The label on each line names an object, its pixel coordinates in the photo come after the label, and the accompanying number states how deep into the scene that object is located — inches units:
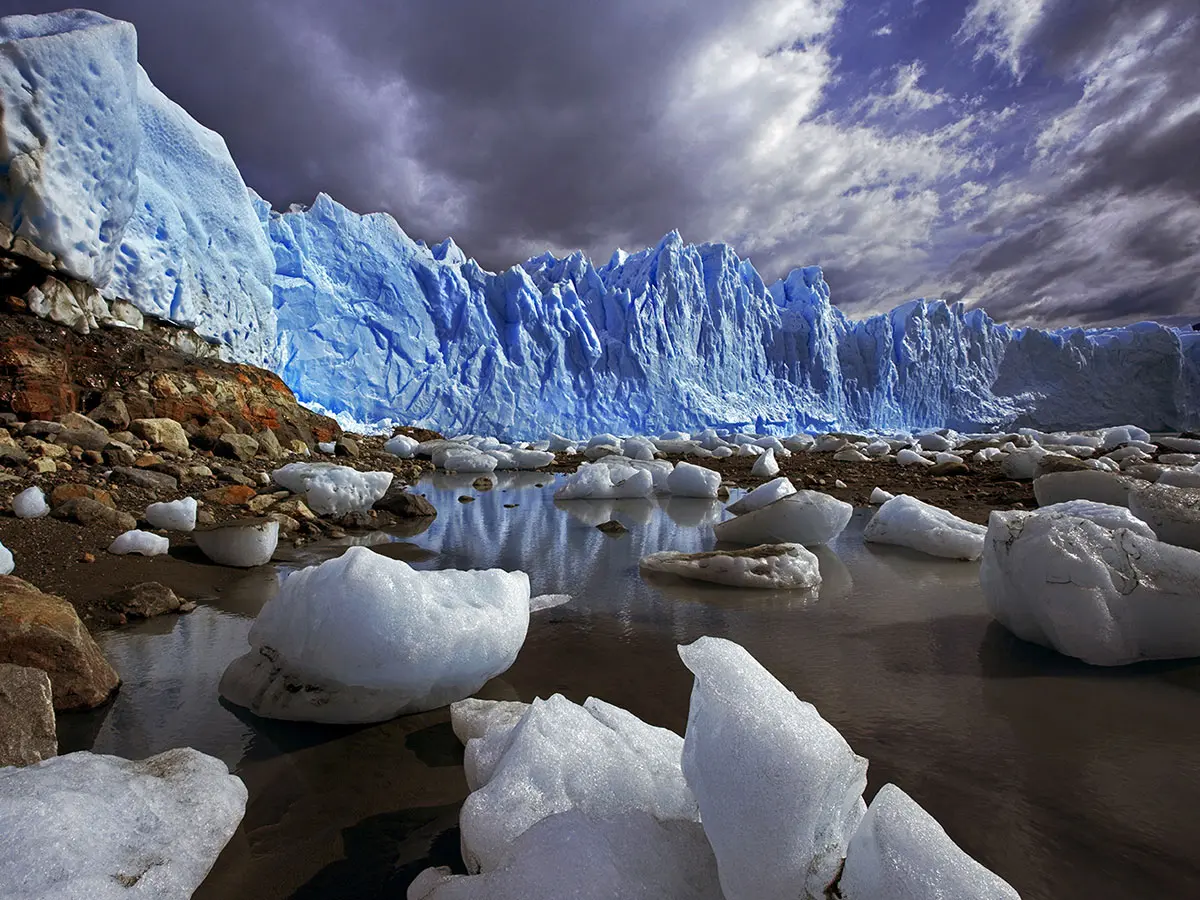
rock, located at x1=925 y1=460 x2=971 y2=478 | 350.9
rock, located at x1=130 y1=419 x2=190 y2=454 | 257.9
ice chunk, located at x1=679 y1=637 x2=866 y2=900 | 33.7
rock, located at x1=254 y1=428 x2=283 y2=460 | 317.7
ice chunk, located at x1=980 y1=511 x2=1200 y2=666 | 84.2
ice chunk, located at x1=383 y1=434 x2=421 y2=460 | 488.1
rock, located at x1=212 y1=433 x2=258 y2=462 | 287.9
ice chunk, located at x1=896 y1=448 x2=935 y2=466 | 410.6
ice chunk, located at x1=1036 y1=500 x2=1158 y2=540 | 109.9
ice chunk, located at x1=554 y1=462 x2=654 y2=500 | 287.3
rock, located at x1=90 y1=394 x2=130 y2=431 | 258.8
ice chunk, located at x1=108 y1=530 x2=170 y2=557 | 131.4
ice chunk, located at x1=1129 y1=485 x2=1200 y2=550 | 109.4
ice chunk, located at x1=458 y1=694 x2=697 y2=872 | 41.8
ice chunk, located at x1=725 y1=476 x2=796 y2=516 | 211.6
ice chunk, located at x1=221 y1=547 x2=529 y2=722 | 68.1
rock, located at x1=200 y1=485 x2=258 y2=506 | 187.9
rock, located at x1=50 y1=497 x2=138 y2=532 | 143.7
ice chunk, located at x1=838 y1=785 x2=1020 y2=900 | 31.1
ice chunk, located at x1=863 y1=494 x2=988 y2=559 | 153.1
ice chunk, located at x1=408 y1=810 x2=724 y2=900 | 35.6
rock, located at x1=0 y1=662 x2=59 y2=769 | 53.0
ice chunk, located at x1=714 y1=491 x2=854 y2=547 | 164.6
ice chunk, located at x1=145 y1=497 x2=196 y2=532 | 152.6
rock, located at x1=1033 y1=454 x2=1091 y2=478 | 236.3
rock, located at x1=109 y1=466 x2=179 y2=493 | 187.8
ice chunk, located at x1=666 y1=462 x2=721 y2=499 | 282.7
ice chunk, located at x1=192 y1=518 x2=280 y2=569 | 133.7
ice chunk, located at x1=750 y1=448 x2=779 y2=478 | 373.4
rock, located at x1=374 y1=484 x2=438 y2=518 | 214.5
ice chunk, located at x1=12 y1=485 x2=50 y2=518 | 142.9
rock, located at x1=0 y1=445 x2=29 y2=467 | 182.9
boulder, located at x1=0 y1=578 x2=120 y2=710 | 66.7
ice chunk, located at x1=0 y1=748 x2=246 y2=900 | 38.5
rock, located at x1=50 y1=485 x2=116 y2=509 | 152.9
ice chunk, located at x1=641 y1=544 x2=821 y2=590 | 128.7
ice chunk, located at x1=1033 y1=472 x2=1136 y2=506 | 185.0
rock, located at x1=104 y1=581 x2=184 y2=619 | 100.9
